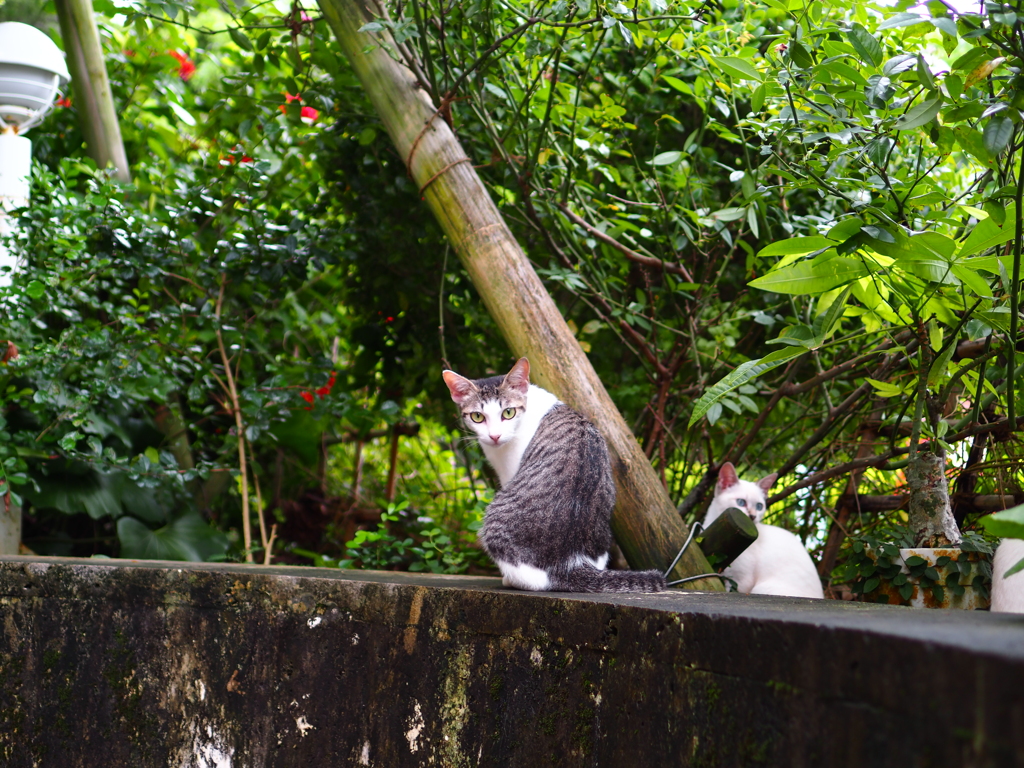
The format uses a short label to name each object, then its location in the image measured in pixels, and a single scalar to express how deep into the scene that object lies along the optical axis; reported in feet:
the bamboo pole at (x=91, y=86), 11.39
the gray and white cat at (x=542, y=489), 5.75
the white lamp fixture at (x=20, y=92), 9.95
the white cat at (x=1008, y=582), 4.56
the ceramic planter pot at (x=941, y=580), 5.28
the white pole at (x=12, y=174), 9.95
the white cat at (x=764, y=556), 7.47
